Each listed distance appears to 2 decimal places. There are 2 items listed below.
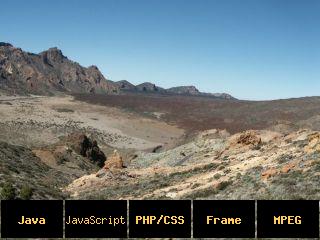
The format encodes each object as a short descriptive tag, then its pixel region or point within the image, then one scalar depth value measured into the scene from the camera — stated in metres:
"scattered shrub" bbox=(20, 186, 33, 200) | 23.47
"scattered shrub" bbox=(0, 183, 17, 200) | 22.48
